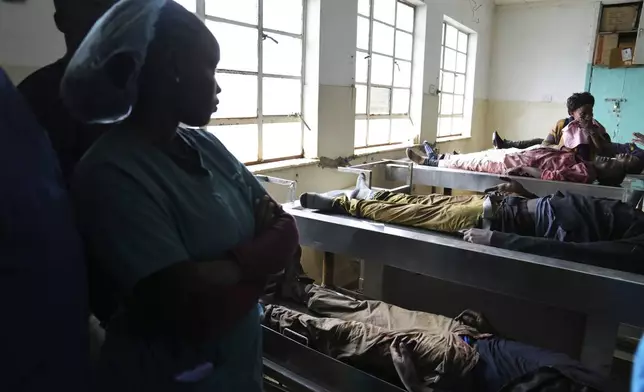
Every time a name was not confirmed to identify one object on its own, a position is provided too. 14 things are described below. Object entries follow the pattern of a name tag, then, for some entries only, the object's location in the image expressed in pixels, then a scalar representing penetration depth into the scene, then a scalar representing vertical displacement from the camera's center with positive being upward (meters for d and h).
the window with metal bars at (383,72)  3.96 +0.42
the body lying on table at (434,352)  1.25 -0.76
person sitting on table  3.50 -0.09
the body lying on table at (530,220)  1.64 -0.44
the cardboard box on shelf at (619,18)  5.84 +1.37
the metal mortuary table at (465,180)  2.95 -0.45
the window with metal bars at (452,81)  5.70 +0.48
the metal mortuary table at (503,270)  1.47 -0.55
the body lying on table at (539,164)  3.16 -0.34
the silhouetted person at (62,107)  0.92 +0.00
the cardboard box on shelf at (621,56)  5.86 +0.87
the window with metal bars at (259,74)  2.66 +0.24
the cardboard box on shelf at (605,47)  6.00 +1.00
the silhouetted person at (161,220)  0.67 -0.18
